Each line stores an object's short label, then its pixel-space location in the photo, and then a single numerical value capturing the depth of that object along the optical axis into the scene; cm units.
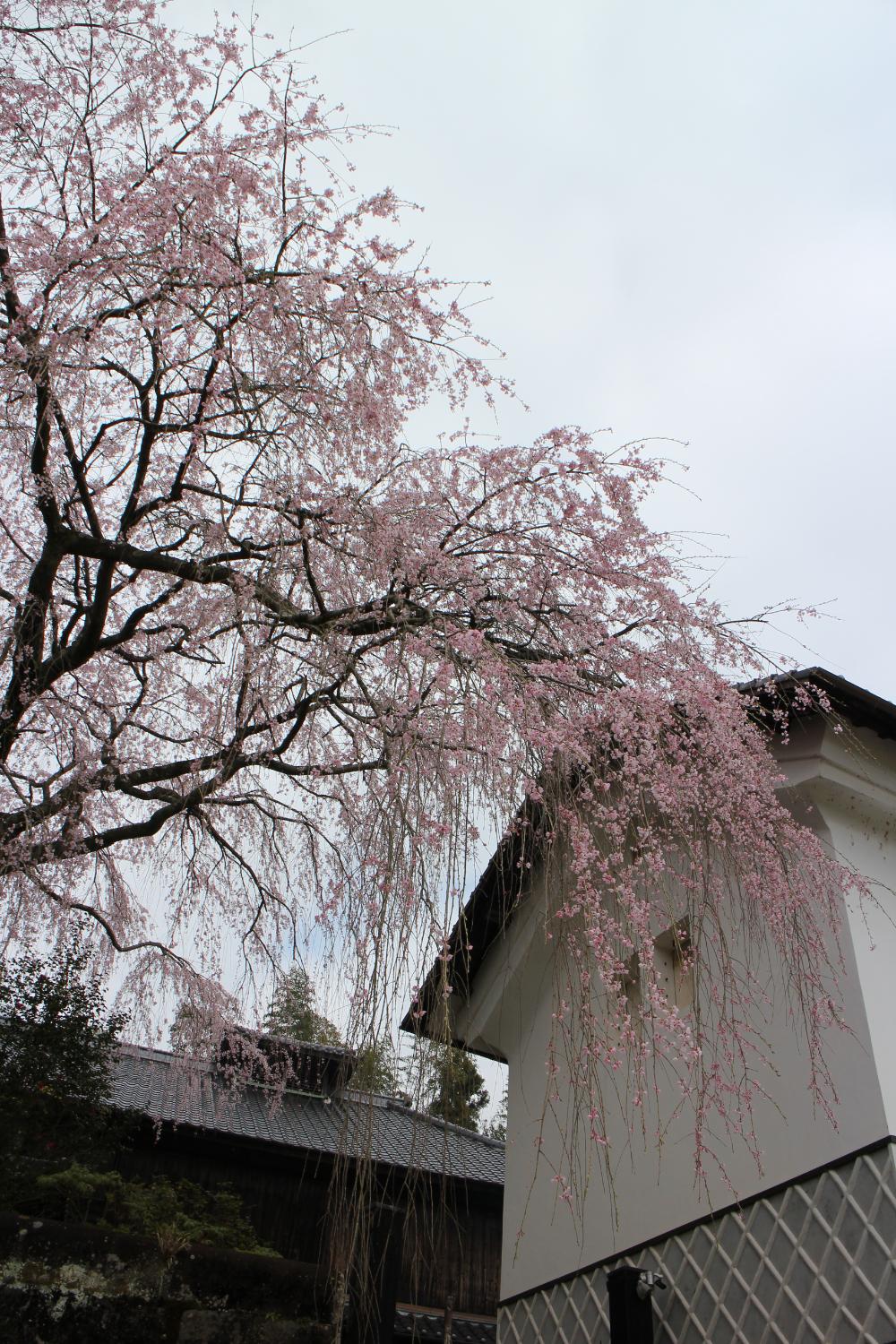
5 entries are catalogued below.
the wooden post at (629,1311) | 584
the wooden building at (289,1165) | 1077
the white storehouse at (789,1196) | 489
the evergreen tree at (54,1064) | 809
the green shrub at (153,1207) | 828
